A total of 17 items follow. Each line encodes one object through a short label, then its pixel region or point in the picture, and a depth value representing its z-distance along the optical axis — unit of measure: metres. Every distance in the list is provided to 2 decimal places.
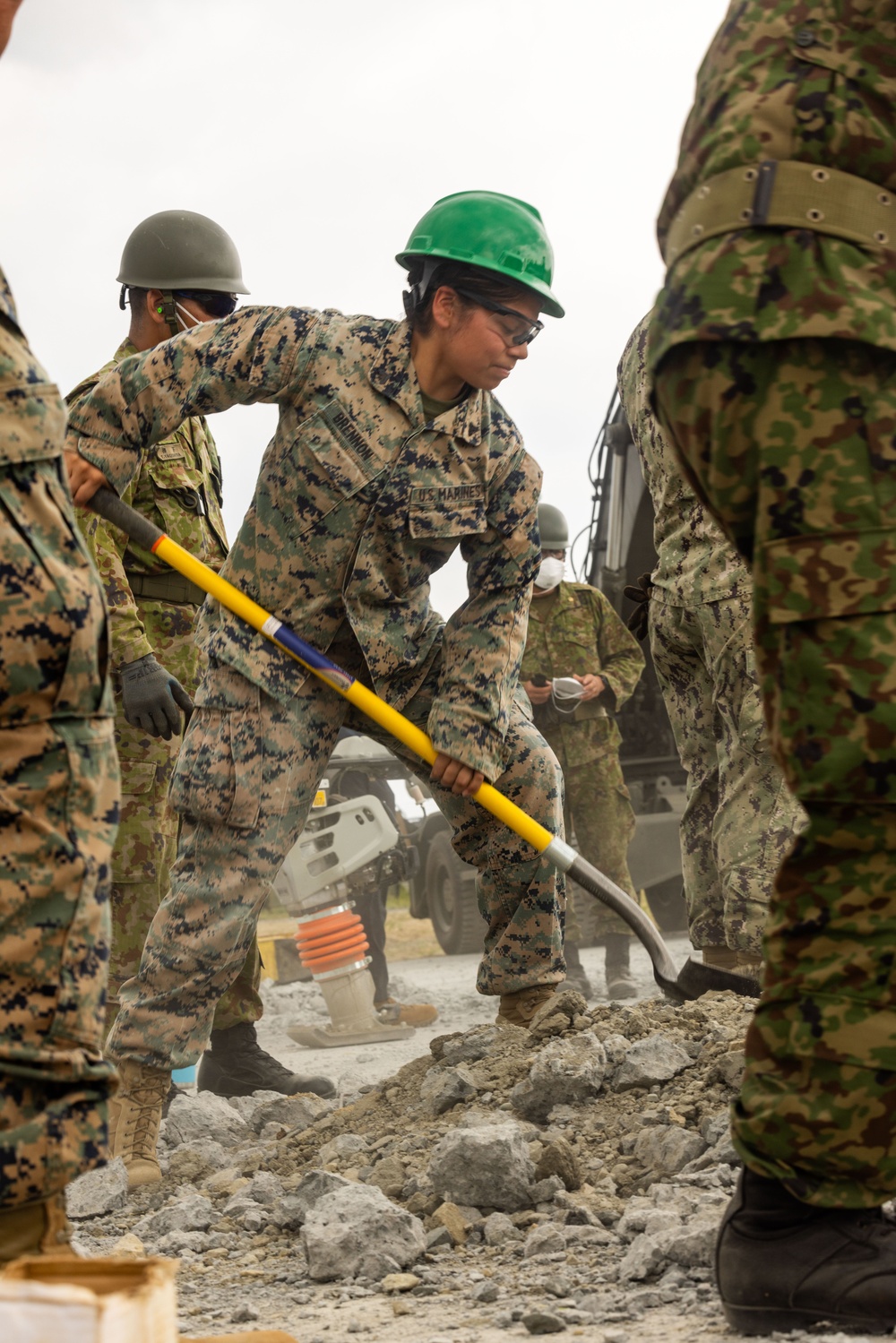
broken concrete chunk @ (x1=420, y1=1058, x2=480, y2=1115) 3.64
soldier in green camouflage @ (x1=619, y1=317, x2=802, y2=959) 3.86
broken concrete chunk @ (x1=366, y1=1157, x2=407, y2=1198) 3.08
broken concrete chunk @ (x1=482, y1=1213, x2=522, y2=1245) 2.76
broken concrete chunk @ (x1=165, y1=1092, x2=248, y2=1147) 4.05
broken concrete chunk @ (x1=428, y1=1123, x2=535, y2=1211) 2.89
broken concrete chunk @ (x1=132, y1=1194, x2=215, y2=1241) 3.10
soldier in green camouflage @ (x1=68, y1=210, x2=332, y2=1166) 4.37
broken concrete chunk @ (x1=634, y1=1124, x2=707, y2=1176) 2.96
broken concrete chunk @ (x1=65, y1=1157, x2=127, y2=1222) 3.39
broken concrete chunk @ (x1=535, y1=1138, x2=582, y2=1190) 2.96
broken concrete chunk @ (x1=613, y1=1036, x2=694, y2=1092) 3.44
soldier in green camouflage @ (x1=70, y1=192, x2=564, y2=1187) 3.68
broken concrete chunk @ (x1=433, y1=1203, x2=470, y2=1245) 2.77
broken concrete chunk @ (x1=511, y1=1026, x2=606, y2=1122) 3.43
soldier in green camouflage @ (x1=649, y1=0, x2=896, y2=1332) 1.83
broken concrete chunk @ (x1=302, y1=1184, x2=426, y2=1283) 2.60
